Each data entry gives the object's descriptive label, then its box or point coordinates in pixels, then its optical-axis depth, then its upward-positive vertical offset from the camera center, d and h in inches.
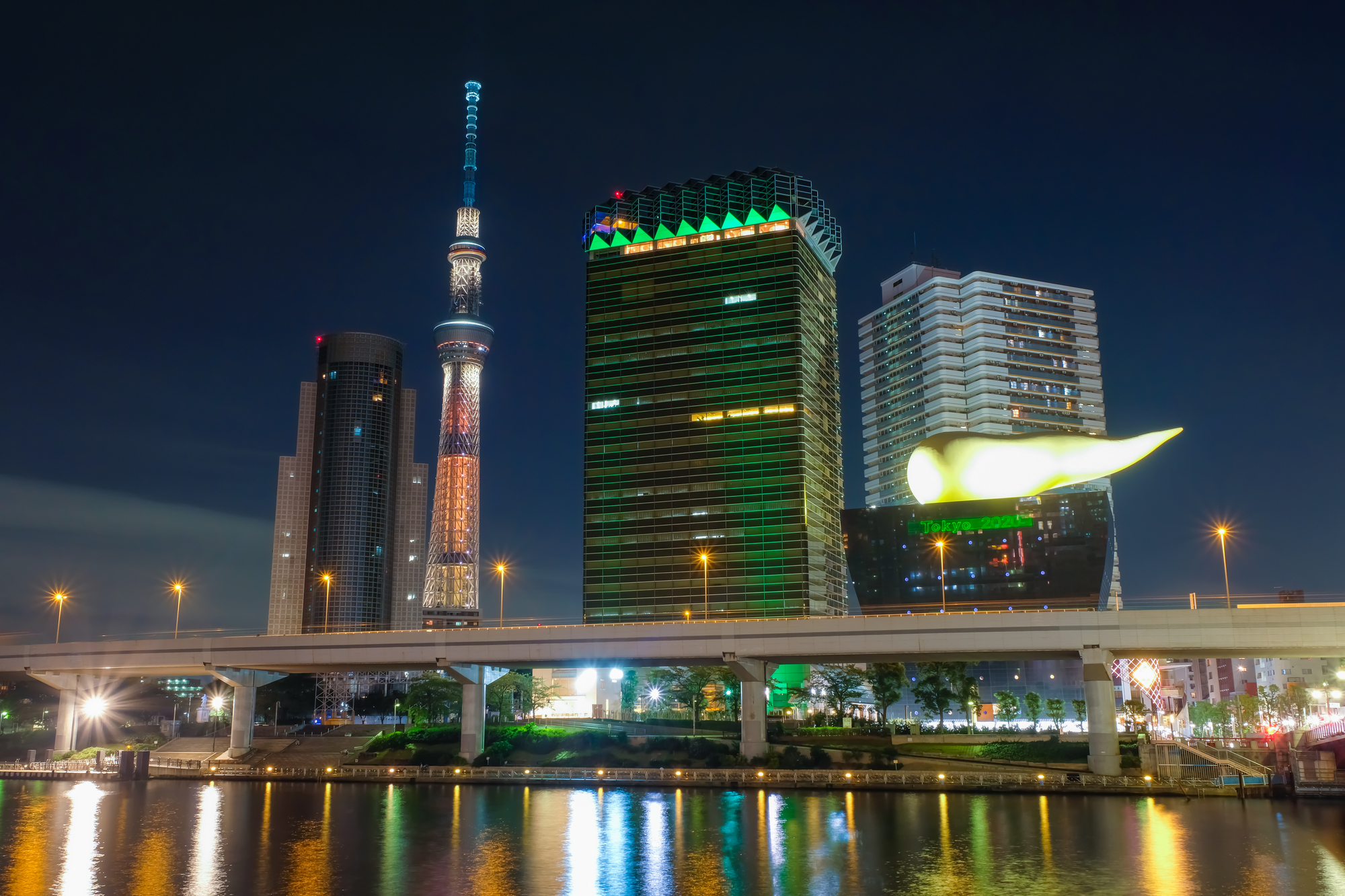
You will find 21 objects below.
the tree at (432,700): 5004.9 -63.7
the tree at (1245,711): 6250.0 -179.8
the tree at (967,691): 4479.6 -38.1
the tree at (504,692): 5241.1 -33.9
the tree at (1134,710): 4080.7 -117.7
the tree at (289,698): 6520.7 -65.0
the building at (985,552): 5565.9 +682.3
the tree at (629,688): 5570.9 -20.4
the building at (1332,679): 6380.9 +0.6
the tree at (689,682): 5009.8 +8.8
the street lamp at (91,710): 4183.1 -87.1
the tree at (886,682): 4451.3 +3.0
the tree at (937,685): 4379.9 -13.1
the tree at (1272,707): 6525.6 -168.8
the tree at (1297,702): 6187.0 -135.9
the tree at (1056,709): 4965.6 -130.5
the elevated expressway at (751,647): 2785.4 +108.7
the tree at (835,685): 5108.3 -11.2
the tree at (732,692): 4918.8 -37.9
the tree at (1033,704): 5157.5 -111.4
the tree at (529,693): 5536.4 -43.9
